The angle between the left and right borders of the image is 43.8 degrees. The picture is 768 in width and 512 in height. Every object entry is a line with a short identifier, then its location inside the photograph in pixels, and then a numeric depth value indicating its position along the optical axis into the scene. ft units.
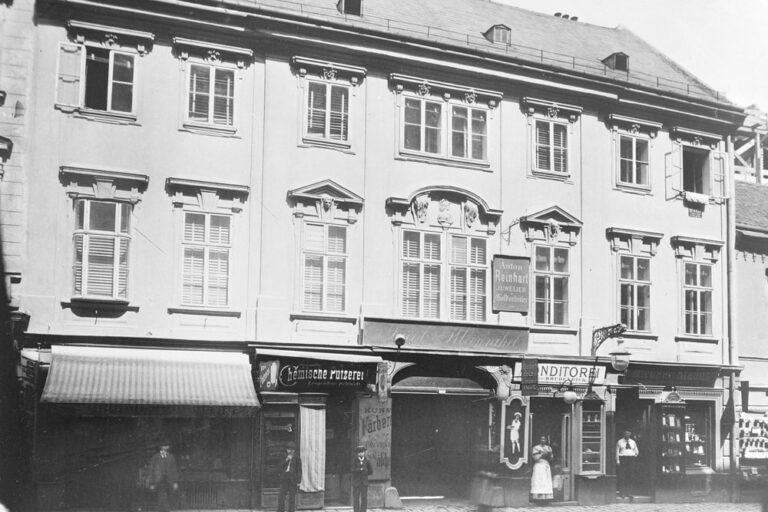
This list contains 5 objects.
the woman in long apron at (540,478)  63.31
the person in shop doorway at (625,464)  68.18
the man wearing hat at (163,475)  50.08
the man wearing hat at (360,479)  55.31
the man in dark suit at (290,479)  53.83
